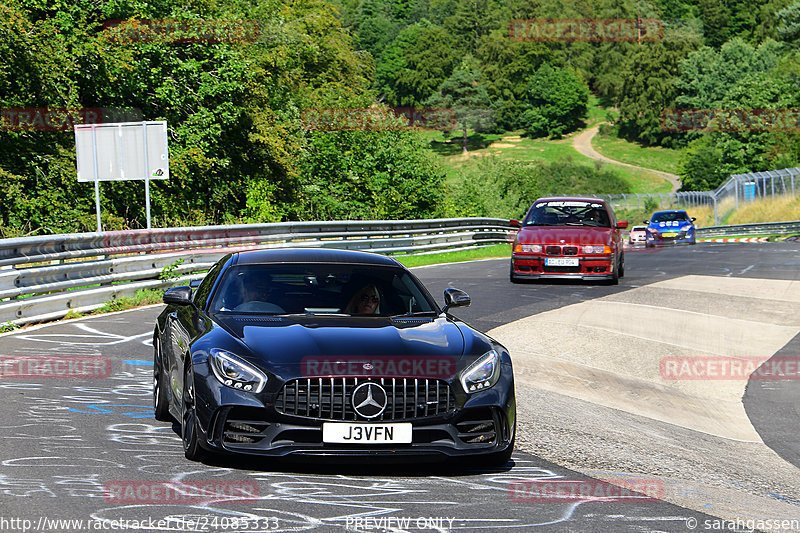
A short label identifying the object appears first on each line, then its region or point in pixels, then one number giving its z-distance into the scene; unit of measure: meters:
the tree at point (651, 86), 146.50
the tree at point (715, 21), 194.12
